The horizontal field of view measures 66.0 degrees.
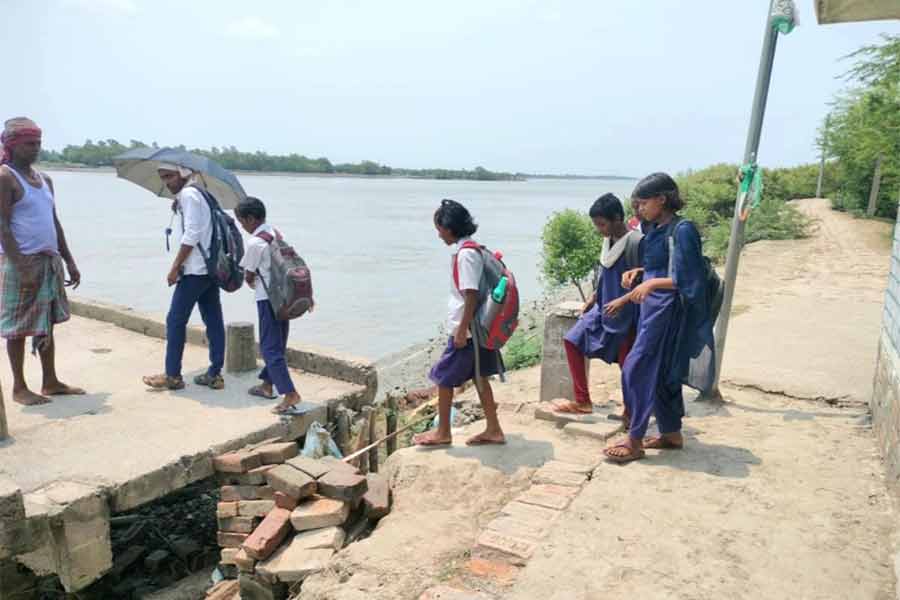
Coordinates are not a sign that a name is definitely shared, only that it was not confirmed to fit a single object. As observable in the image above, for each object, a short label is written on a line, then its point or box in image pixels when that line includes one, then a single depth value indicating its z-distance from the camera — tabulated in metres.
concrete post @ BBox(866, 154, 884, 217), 23.45
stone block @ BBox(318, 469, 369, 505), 3.89
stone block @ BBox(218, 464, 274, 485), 4.65
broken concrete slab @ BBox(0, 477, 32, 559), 3.86
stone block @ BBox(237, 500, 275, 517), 4.53
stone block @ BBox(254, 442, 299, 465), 4.75
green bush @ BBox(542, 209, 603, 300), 14.64
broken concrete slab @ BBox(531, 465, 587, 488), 3.88
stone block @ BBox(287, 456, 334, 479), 4.11
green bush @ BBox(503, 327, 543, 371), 10.28
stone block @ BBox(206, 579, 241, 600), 4.31
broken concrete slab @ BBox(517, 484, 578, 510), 3.63
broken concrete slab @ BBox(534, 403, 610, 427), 4.97
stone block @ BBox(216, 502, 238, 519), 4.59
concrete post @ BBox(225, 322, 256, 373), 6.84
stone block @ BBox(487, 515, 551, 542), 3.31
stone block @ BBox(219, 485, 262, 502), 4.69
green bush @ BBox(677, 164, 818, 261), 20.78
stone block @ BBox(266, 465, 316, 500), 3.95
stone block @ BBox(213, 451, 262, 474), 4.75
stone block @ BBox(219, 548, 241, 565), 4.50
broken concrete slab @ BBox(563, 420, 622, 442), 4.61
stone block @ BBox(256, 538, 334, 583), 3.53
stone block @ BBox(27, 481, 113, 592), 4.23
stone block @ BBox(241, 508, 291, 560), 3.74
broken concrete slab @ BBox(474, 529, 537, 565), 3.13
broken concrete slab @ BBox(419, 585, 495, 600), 2.86
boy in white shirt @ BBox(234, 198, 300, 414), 5.27
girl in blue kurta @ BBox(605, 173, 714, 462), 3.98
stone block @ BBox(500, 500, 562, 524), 3.48
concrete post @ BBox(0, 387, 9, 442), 5.08
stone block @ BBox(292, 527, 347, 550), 3.67
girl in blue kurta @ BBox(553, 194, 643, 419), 4.54
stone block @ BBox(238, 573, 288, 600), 3.72
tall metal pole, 5.18
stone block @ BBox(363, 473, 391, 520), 3.92
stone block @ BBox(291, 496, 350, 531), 3.80
